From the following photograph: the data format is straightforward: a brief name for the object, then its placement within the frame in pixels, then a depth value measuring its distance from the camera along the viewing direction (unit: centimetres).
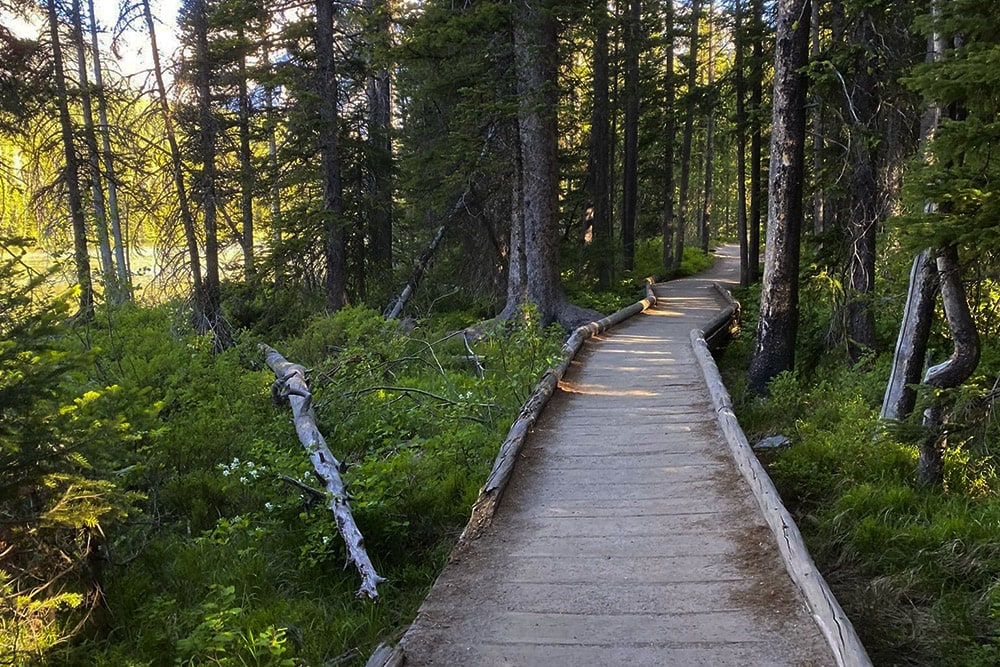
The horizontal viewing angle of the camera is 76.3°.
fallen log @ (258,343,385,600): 492
